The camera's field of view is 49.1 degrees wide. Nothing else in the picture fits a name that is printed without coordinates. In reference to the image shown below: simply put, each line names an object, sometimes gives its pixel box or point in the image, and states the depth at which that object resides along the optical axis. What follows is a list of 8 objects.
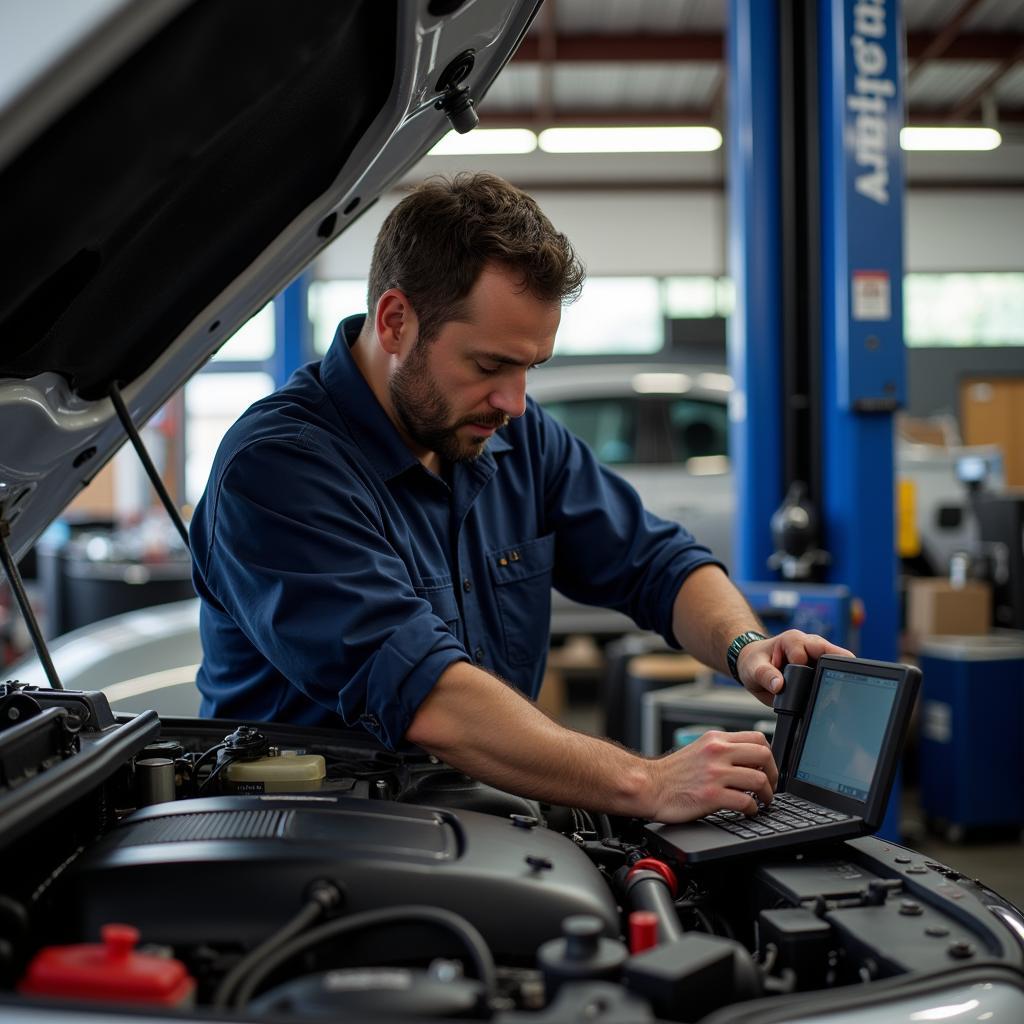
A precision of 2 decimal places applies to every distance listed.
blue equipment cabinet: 3.74
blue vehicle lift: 3.17
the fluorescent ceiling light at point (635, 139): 9.47
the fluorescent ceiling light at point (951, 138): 9.61
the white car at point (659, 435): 5.75
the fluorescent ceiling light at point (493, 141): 9.62
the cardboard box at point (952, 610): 4.16
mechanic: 1.21
